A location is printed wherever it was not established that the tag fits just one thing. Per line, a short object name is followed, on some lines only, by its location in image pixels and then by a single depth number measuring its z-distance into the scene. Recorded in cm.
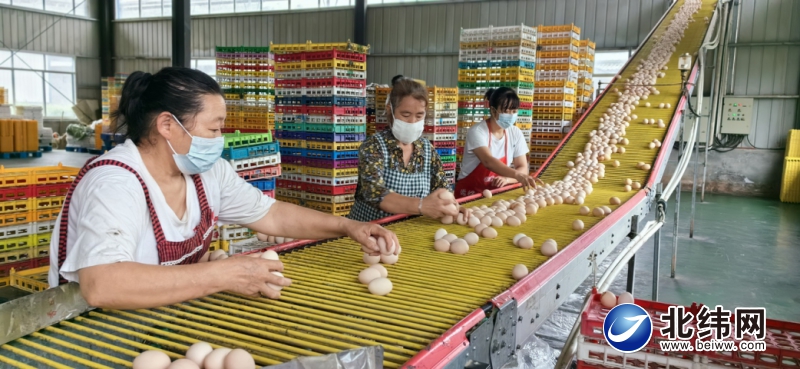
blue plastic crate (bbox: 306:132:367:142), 708
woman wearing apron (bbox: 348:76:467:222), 287
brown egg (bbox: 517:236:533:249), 235
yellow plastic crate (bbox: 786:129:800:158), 1185
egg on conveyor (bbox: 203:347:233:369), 122
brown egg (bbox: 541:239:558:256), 223
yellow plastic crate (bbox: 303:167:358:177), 714
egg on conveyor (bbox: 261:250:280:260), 192
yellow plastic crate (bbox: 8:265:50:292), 244
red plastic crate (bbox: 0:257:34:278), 384
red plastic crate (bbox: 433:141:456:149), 897
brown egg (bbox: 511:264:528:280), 186
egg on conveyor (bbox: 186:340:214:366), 125
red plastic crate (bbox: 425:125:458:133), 861
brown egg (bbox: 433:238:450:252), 227
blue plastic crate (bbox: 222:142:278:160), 459
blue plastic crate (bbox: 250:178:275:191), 504
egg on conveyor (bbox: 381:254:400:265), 203
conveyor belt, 130
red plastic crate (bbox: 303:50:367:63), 698
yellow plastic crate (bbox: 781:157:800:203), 1164
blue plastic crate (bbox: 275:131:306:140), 741
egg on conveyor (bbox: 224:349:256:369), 119
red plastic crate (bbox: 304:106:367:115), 704
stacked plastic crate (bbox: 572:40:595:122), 1016
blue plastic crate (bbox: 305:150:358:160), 709
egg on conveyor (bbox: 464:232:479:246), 241
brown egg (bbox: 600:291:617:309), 169
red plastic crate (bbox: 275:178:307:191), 754
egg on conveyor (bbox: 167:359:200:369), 120
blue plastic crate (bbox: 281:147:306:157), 742
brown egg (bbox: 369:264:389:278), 186
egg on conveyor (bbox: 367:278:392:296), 171
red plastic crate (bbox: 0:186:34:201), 375
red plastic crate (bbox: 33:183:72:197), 399
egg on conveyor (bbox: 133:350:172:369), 120
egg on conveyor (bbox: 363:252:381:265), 201
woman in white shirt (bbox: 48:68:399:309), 136
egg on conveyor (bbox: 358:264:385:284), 180
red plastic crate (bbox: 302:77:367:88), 703
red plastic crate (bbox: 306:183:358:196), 718
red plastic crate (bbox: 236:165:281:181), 483
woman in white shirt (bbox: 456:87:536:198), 454
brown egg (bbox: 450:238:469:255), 223
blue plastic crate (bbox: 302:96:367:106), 707
